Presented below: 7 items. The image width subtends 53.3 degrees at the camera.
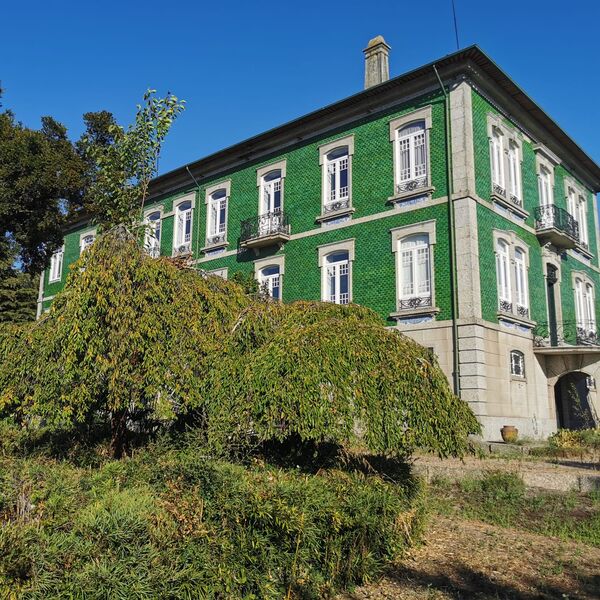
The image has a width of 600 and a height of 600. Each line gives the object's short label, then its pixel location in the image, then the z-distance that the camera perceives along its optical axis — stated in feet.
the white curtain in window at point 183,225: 88.46
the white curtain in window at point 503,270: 62.59
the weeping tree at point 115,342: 26.58
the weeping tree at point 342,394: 22.21
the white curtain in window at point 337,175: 70.44
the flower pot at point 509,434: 55.77
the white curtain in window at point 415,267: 61.16
